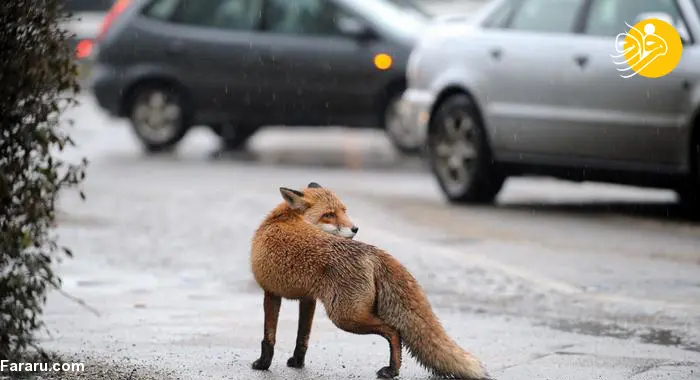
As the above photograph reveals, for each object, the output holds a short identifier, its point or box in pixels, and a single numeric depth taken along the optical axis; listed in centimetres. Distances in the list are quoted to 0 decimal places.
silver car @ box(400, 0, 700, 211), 2448
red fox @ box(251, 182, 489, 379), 1267
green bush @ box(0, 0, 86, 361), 1245
